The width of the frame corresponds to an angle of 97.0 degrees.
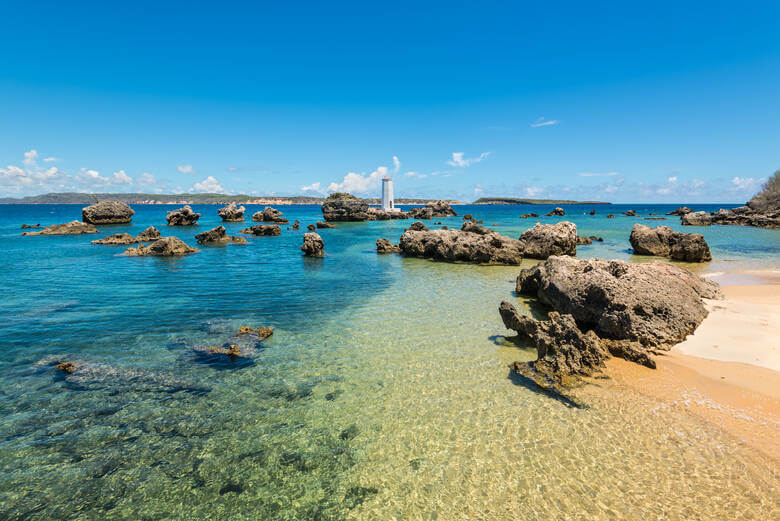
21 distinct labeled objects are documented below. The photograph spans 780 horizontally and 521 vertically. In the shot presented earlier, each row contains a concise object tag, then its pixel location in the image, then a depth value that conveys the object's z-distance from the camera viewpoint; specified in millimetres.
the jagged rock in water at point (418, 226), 48575
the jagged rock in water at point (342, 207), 92438
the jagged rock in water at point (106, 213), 69625
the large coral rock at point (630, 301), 10252
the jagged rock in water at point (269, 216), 78938
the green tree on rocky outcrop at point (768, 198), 78438
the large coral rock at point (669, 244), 26578
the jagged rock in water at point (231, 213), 86125
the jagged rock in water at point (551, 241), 27766
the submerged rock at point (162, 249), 31375
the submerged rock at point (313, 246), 31906
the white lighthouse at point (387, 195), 110875
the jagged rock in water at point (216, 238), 42219
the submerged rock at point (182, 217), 72750
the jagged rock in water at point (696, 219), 71438
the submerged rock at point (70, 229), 53719
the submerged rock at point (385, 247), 34219
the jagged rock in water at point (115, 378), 8180
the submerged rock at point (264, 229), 54469
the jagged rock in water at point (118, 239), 40406
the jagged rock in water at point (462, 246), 26812
